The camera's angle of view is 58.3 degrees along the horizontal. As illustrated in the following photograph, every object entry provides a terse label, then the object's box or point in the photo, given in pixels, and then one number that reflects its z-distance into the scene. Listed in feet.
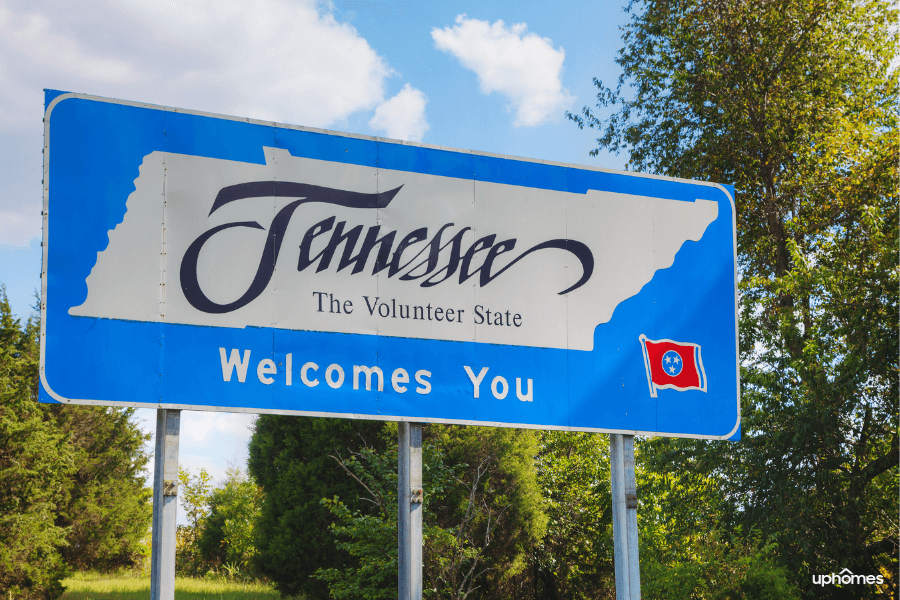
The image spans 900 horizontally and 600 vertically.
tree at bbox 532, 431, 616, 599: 69.00
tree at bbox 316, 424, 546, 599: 55.36
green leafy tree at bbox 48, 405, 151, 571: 95.91
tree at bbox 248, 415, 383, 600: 66.33
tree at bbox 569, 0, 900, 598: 50.37
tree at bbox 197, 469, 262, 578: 101.04
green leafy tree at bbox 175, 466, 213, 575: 115.96
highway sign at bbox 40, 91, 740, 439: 24.18
